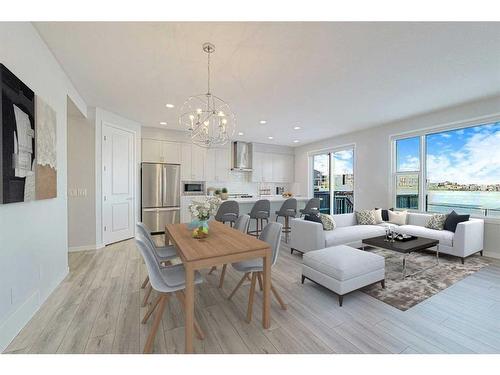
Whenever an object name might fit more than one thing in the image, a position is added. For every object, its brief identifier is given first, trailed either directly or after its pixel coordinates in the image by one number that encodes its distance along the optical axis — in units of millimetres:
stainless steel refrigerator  5039
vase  2141
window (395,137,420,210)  4555
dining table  1465
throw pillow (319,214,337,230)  3680
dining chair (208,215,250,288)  2758
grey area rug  2252
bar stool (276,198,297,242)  4863
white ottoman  2145
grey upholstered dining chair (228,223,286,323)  1903
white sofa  3303
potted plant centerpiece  2152
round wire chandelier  2719
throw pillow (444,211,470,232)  3490
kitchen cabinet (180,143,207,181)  5699
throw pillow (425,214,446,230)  3715
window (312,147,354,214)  6129
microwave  5818
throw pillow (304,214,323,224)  3586
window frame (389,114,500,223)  3621
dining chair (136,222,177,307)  2046
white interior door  4117
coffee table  2645
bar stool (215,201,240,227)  4074
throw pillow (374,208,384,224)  4387
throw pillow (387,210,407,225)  4266
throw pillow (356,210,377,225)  4266
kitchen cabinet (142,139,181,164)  5219
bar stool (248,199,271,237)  4513
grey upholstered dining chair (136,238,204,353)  1497
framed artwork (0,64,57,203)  1494
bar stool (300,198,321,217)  4970
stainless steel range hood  6516
